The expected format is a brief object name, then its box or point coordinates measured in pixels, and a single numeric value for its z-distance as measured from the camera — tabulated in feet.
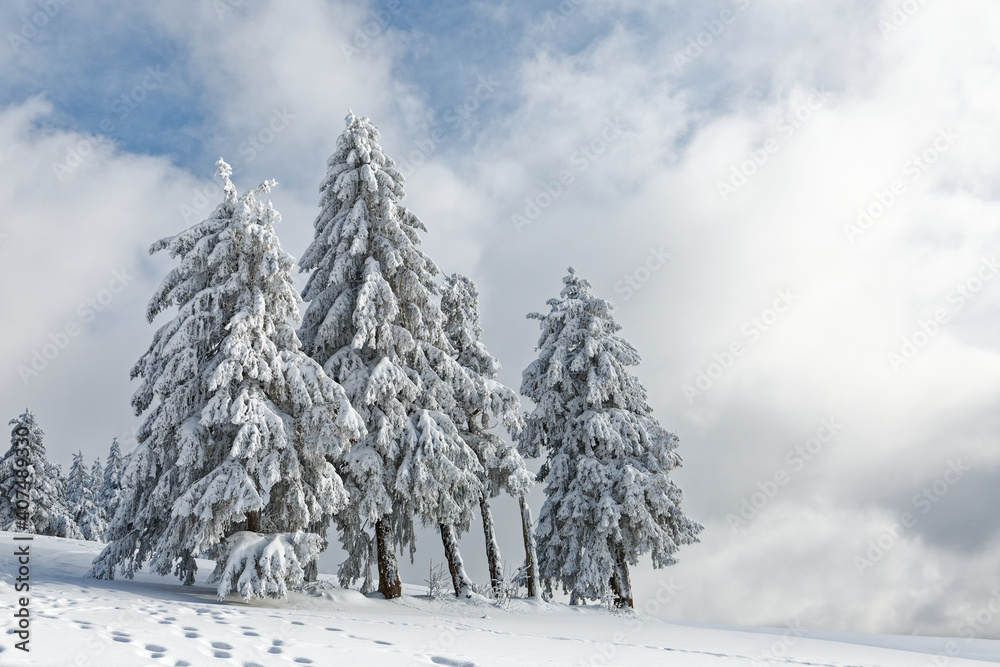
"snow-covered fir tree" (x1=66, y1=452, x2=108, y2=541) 167.84
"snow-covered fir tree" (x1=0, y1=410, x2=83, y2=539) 117.70
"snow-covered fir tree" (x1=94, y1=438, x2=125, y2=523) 156.55
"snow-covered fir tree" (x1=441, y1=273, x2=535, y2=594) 64.13
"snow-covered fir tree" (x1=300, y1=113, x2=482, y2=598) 53.52
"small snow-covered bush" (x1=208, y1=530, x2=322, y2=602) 39.81
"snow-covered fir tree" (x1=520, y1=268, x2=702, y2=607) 69.72
